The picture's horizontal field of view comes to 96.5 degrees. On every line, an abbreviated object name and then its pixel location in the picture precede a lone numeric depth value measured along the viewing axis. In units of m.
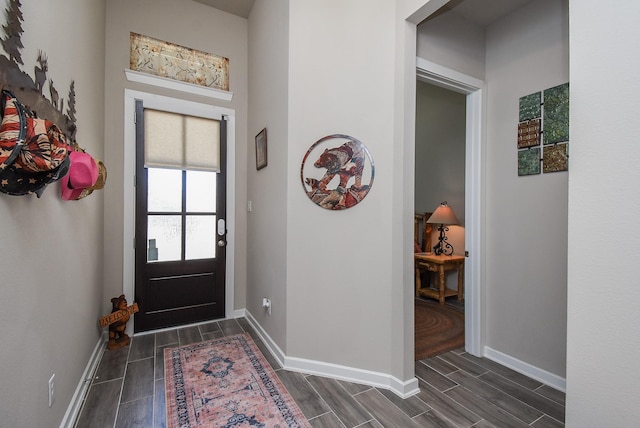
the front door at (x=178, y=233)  2.83
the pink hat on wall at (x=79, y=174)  1.37
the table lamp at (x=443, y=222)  3.94
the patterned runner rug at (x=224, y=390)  1.68
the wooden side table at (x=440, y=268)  3.82
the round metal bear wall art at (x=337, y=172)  2.04
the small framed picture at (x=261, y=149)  2.66
